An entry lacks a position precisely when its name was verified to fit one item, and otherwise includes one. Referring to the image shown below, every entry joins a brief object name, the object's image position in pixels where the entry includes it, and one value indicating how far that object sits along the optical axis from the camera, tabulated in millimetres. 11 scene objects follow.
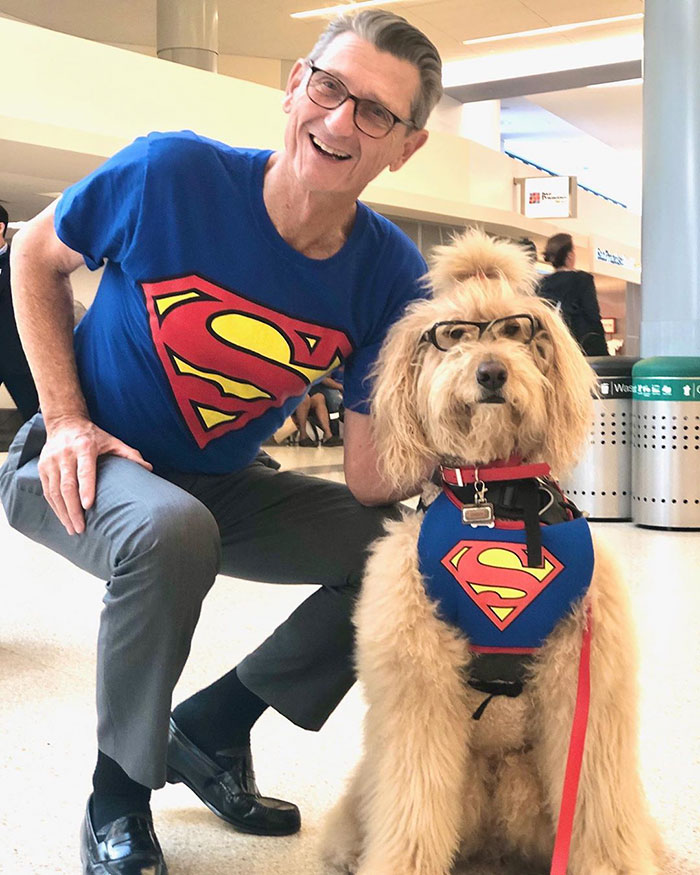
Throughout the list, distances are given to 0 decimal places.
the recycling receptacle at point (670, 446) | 5297
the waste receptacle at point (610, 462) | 5594
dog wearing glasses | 1535
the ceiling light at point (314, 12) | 11656
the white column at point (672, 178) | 5789
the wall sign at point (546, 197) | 15352
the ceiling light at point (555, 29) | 12000
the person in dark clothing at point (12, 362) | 3260
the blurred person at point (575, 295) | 6453
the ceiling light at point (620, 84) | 14862
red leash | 1489
